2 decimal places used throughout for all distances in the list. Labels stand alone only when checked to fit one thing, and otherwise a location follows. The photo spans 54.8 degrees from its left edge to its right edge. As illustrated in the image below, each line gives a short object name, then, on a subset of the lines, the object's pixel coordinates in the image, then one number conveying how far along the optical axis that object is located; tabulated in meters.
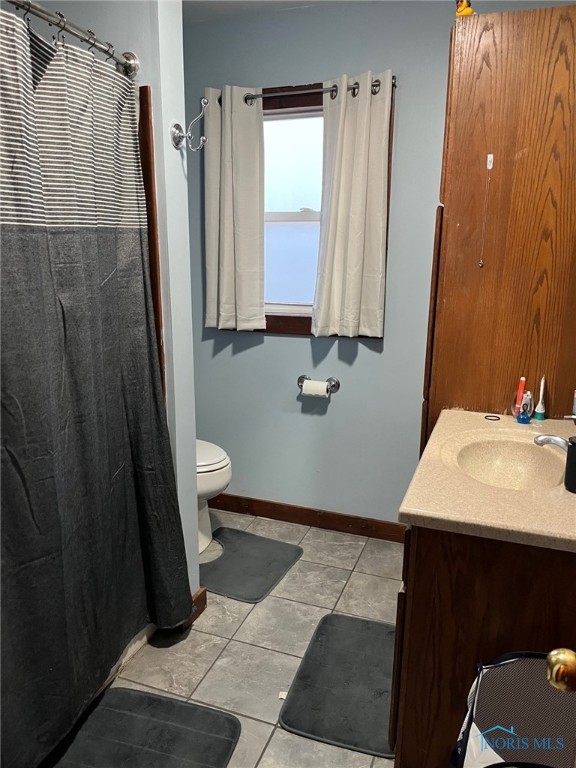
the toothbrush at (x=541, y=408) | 1.67
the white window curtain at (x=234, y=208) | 2.54
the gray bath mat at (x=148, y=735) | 1.55
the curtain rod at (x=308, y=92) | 2.34
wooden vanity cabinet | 1.14
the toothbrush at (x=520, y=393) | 1.67
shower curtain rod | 1.33
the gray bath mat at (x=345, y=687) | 1.67
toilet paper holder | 2.68
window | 2.57
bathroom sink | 1.49
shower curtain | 1.30
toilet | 2.41
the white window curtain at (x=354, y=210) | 2.35
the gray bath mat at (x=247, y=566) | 2.37
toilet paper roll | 2.66
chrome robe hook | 1.78
